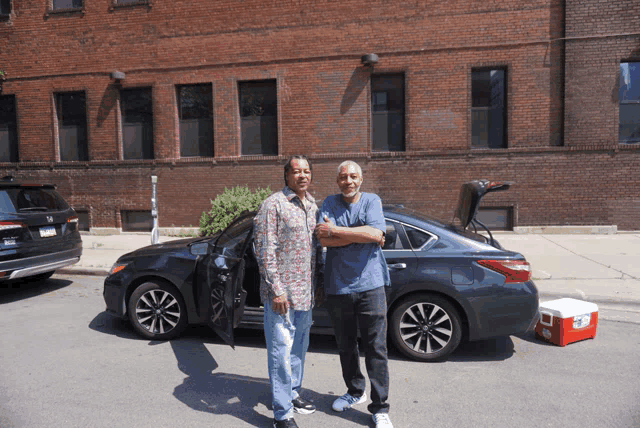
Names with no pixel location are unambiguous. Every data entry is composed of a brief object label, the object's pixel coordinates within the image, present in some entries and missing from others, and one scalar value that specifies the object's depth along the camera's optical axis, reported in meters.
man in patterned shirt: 3.13
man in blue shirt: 3.20
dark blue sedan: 4.34
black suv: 6.60
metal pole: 9.51
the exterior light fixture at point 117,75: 13.31
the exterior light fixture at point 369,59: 11.95
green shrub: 10.26
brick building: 11.78
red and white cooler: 4.89
